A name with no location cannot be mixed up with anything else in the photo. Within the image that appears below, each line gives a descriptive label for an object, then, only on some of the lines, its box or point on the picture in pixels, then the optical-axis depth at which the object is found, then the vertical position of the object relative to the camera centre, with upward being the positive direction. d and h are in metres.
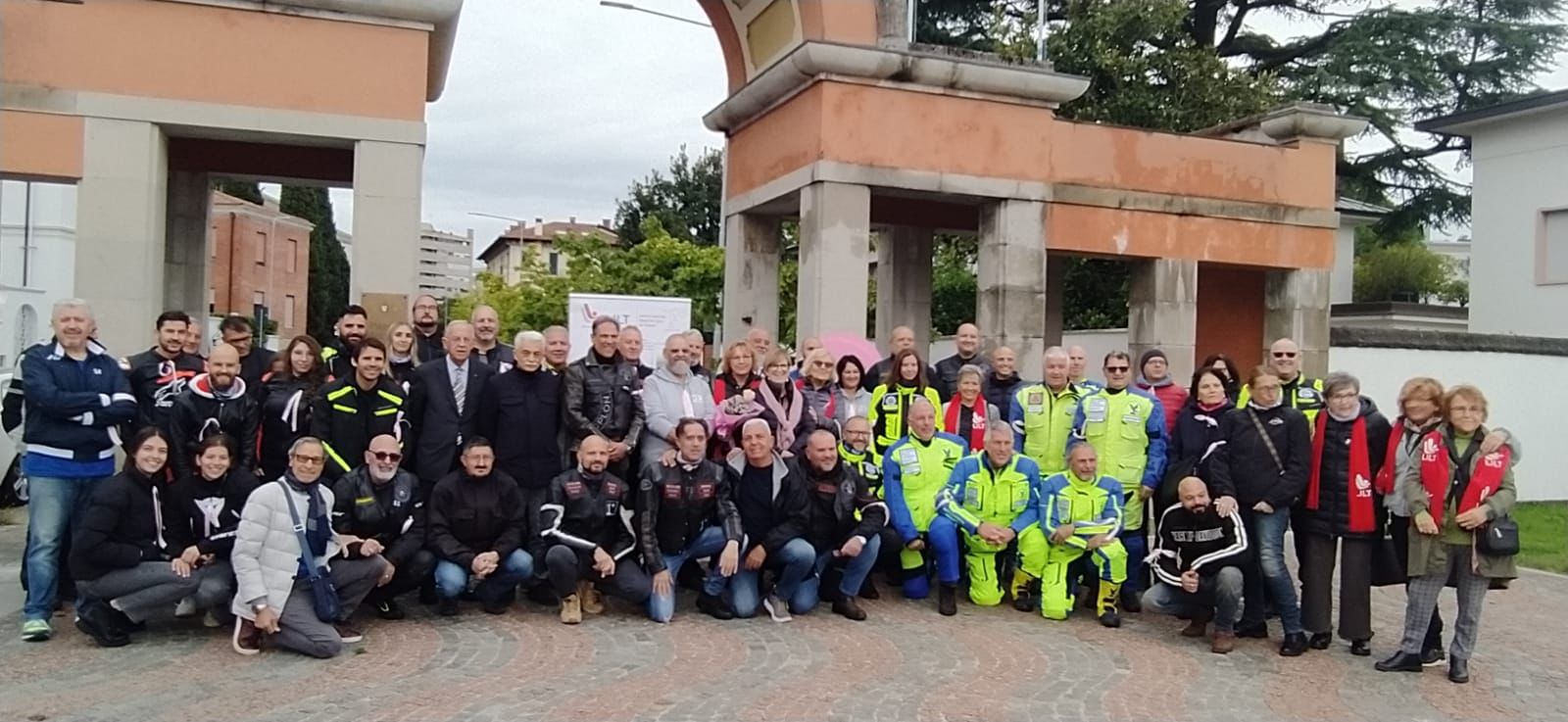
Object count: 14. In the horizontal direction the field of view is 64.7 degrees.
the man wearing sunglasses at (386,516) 7.36 -1.03
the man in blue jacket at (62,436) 7.01 -0.58
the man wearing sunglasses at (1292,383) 8.18 -0.03
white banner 12.84 +0.41
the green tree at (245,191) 60.09 +7.40
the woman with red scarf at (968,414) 9.06 -0.35
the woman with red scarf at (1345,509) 7.40 -0.78
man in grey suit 7.93 -0.42
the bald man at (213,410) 7.26 -0.43
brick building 59.09 +3.95
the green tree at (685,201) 46.25 +5.88
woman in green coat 6.80 -0.68
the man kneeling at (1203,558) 7.55 -1.13
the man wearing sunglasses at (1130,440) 8.57 -0.47
